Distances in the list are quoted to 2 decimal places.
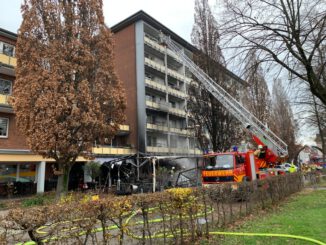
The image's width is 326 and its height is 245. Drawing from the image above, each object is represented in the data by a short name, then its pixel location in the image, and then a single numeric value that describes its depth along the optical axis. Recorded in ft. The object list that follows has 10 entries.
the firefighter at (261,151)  61.21
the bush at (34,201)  55.33
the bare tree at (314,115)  71.05
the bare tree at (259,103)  111.74
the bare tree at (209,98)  87.56
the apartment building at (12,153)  71.51
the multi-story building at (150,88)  124.36
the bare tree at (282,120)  145.48
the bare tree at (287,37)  36.27
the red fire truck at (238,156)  51.46
